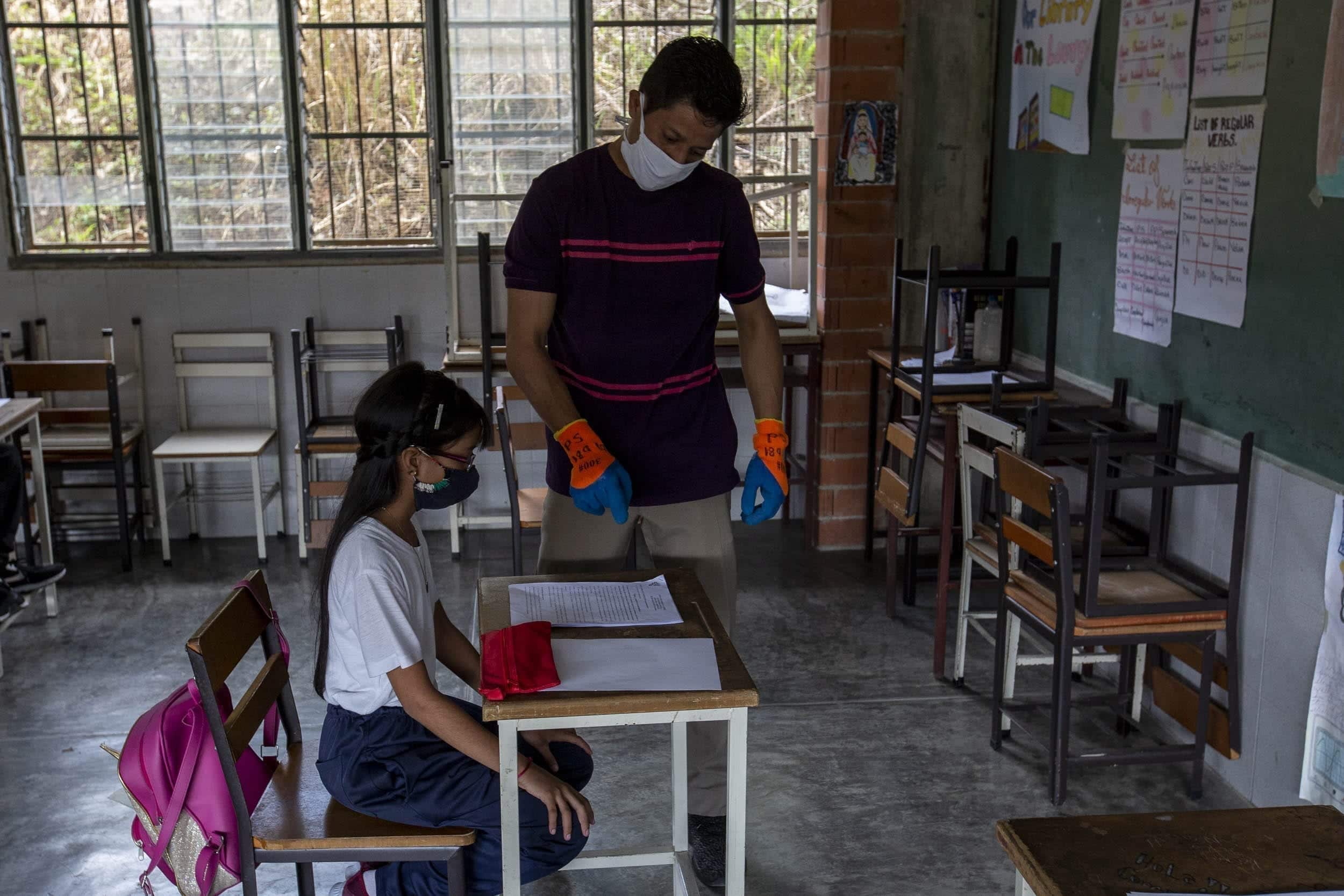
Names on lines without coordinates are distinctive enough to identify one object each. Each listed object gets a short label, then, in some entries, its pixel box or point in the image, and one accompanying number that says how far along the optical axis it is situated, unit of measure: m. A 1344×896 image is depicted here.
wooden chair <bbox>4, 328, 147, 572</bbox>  4.34
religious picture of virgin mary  4.37
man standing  2.21
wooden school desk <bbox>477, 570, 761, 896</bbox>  1.59
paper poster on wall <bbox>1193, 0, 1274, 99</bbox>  2.71
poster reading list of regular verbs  2.79
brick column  4.33
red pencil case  1.60
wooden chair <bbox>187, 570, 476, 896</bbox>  1.71
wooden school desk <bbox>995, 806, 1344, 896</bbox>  1.15
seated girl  1.79
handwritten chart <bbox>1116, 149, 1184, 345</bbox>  3.12
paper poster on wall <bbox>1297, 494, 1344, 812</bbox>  2.44
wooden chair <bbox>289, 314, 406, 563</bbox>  4.45
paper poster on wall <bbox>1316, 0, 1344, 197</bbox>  2.42
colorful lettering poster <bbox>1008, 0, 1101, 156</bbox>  3.58
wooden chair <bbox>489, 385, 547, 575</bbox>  3.40
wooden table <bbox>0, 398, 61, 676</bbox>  3.72
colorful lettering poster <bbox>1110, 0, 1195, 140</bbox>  3.02
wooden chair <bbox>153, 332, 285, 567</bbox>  4.51
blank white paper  1.64
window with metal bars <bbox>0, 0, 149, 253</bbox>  4.67
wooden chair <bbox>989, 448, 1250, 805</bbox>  2.60
